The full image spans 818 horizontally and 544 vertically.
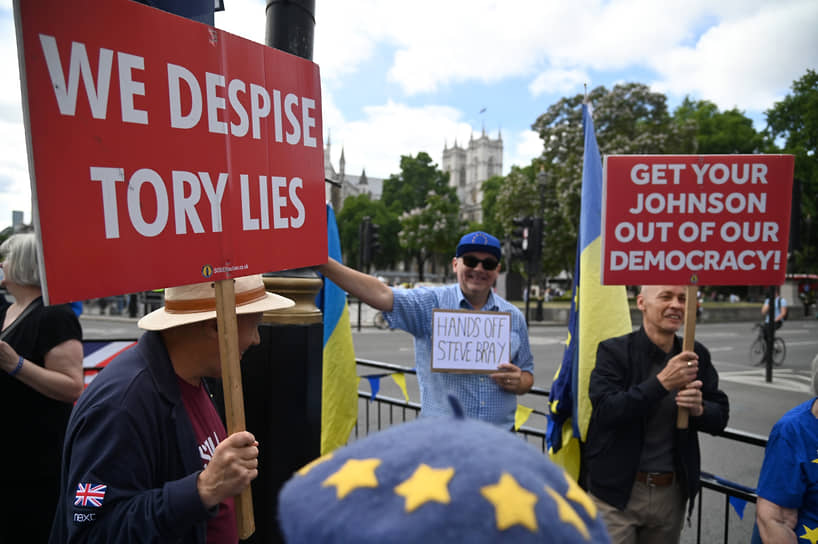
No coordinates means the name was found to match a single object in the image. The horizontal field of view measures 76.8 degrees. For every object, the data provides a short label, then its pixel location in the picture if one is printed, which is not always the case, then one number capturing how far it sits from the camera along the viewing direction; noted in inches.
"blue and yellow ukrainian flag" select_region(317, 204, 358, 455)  145.0
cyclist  601.9
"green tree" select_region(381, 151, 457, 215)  2436.0
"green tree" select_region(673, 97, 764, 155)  1502.2
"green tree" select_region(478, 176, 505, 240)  2113.7
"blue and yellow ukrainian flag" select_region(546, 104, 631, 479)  117.6
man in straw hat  51.2
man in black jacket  95.5
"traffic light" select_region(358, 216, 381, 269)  725.3
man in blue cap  109.0
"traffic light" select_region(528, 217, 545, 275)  693.3
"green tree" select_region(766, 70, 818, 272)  1095.6
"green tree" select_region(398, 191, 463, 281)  1727.4
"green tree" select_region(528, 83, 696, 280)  975.0
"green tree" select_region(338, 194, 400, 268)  2396.7
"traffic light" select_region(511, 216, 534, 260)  702.5
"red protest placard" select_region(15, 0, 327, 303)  46.6
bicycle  551.2
